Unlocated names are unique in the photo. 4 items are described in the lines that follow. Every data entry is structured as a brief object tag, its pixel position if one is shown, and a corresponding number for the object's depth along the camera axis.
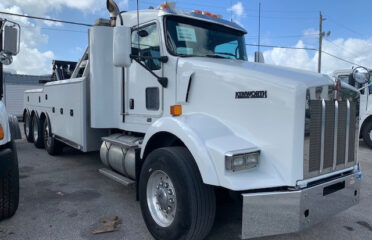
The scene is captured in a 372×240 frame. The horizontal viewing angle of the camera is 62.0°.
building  22.02
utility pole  26.53
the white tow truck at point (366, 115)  9.97
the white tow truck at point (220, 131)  2.63
